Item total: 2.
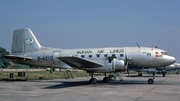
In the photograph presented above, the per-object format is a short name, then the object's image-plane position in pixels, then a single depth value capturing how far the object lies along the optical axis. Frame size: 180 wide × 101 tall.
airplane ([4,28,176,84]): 22.02
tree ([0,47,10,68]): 124.81
